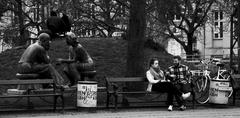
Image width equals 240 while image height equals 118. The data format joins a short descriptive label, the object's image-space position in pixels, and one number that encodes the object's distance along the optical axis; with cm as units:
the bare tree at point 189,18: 3712
